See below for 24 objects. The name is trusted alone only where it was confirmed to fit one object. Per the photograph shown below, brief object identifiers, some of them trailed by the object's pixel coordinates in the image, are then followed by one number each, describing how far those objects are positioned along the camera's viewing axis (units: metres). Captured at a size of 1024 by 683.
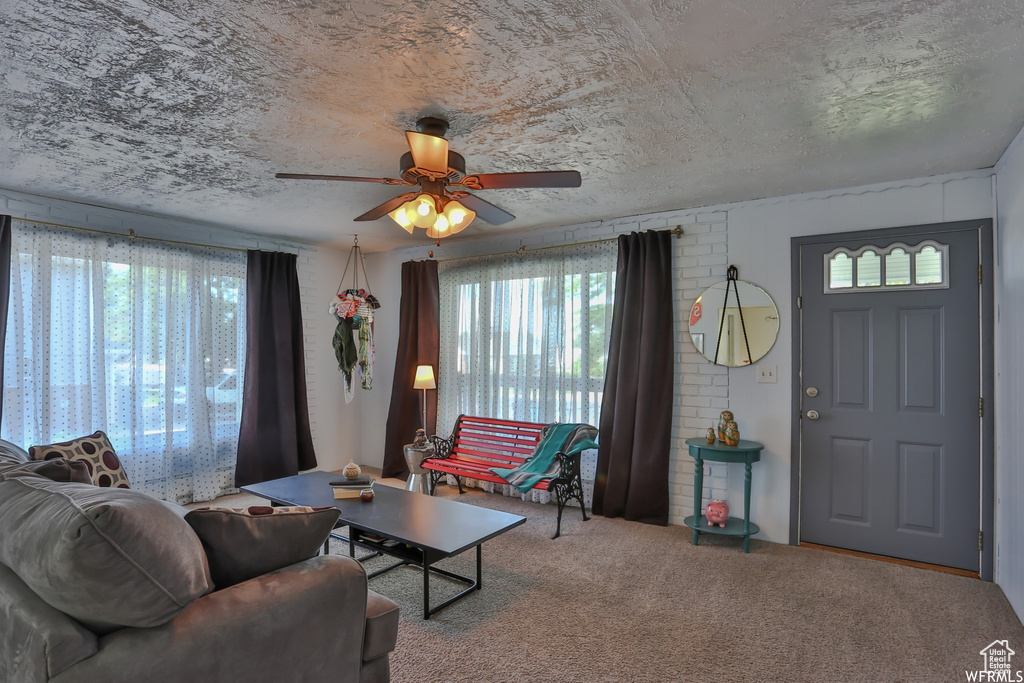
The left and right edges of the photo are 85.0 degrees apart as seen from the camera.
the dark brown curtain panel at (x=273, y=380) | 4.98
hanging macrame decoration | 5.16
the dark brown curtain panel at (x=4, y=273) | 3.67
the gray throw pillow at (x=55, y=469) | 1.90
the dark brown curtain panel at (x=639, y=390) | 4.18
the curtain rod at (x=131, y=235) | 3.93
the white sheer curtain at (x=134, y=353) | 3.89
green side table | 3.64
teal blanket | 4.04
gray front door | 3.30
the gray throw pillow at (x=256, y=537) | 1.58
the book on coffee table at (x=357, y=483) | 3.40
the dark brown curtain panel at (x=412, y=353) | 5.56
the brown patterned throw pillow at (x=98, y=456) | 3.04
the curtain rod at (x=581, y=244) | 4.22
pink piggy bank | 3.79
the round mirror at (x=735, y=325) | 3.92
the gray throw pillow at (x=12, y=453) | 2.41
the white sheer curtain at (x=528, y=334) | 4.64
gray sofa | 1.24
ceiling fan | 2.48
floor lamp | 5.22
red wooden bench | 4.29
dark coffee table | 2.63
